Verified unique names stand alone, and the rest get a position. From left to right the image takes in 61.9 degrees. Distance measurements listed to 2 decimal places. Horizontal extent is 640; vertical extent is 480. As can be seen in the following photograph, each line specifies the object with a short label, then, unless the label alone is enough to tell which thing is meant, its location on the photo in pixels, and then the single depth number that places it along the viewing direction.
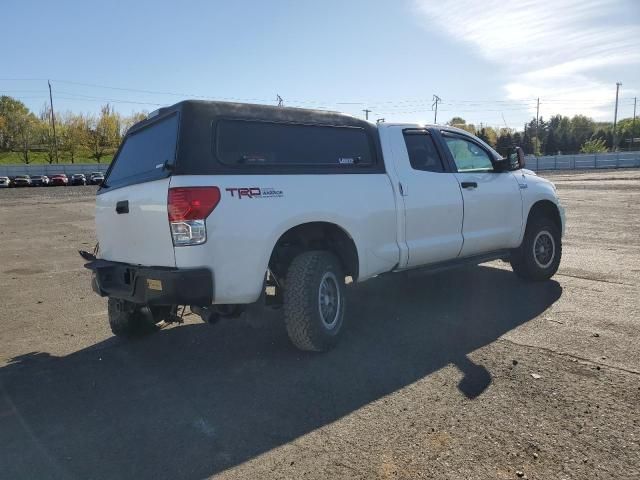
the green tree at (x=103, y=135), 101.19
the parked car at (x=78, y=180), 60.78
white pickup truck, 3.91
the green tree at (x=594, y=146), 104.62
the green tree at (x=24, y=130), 99.31
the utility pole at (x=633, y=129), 122.31
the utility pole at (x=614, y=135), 101.97
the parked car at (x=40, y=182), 57.16
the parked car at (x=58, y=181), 58.09
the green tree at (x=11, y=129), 99.19
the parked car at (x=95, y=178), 60.92
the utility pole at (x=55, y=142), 93.72
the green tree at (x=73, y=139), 98.44
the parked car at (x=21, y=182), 55.84
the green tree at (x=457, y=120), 108.45
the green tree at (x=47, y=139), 95.99
